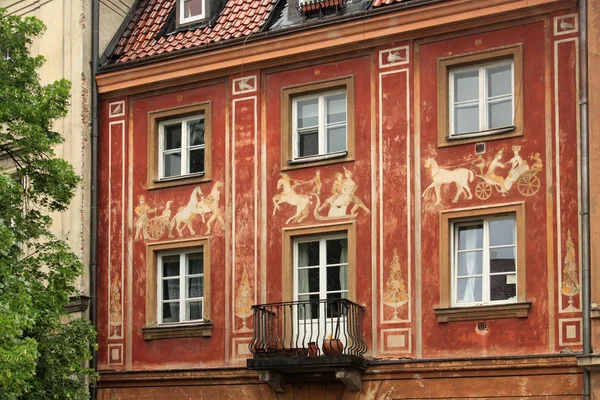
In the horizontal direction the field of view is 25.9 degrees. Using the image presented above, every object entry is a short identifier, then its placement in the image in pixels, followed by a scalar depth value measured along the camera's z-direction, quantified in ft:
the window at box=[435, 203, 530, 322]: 73.20
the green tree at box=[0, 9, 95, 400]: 72.90
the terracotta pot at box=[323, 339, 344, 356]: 76.18
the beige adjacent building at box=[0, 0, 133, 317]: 89.76
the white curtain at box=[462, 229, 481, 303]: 74.95
